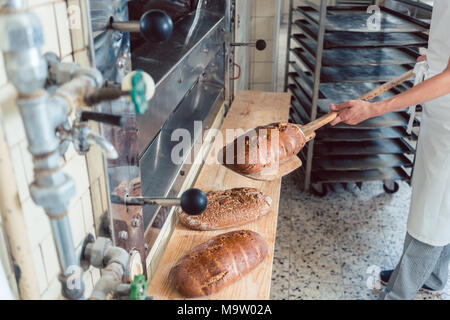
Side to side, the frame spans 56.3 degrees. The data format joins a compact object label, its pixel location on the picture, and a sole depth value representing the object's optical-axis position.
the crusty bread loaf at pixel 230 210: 1.53
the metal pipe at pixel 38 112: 0.56
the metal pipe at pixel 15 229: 0.67
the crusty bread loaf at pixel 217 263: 1.22
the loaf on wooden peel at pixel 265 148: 1.84
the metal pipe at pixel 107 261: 0.89
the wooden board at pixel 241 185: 1.25
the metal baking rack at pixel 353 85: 2.77
